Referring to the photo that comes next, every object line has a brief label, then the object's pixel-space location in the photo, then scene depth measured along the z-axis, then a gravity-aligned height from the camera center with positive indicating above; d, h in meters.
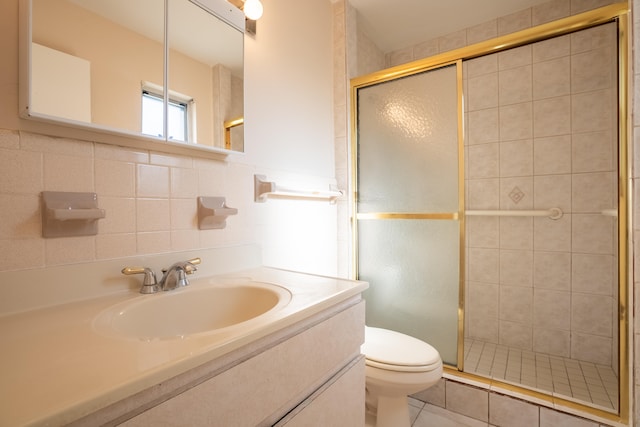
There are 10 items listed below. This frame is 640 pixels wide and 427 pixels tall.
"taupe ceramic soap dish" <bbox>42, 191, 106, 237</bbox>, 0.69 -0.01
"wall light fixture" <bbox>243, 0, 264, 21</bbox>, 1.21 +0.86
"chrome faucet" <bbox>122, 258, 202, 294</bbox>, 0.81 -0.19
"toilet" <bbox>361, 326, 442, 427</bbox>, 1.16 -0.66
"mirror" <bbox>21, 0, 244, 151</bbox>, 0.70 +0.42
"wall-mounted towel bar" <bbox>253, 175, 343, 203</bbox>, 1.23 +0.09
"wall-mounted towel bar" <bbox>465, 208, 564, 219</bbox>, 1.80 -0.02
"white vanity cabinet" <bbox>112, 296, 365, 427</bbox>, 0.45 -0.34
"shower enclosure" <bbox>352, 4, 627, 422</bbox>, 1.57 +0.01
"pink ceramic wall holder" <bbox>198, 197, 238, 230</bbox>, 1.03 +0.00
